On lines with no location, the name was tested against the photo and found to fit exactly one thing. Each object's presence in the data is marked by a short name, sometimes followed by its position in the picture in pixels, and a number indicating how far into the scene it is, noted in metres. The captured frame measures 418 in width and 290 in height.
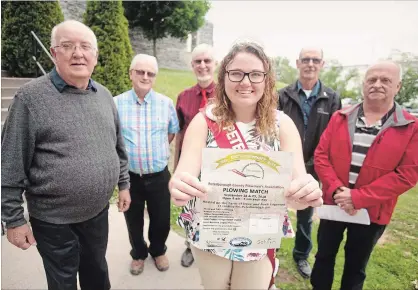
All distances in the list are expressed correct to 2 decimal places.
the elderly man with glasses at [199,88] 2.68
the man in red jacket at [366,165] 1.87
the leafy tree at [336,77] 21.41
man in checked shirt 2.53
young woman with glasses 1.41
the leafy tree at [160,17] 18.44
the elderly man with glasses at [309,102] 2.71
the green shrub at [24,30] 6.59
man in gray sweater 1.59
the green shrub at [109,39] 6.67
